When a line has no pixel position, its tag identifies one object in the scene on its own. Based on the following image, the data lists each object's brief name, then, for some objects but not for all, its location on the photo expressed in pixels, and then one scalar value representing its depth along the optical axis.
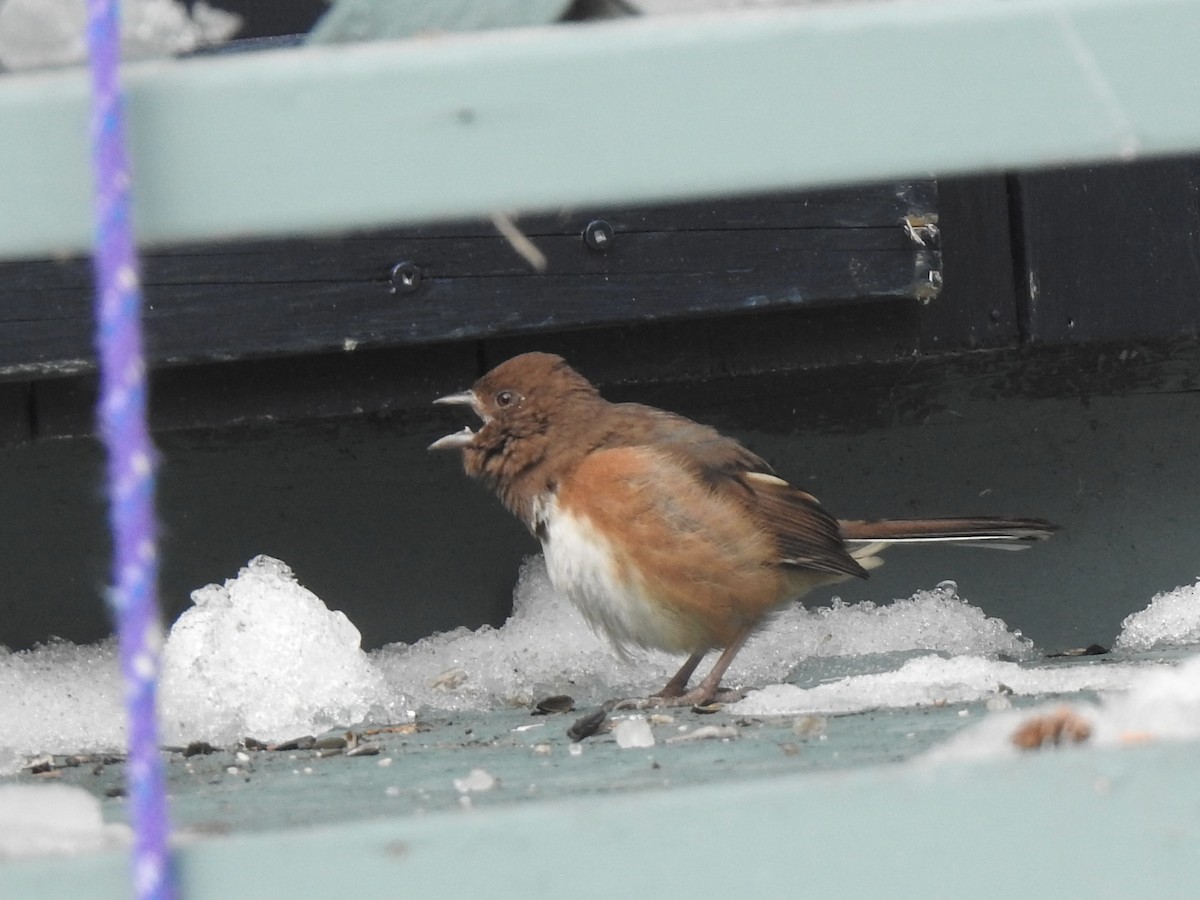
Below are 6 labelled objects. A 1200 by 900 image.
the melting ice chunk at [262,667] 5.87
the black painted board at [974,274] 7.85
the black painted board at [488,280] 6.98
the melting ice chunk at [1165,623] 7.55
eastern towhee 6.73
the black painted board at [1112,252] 7.89
